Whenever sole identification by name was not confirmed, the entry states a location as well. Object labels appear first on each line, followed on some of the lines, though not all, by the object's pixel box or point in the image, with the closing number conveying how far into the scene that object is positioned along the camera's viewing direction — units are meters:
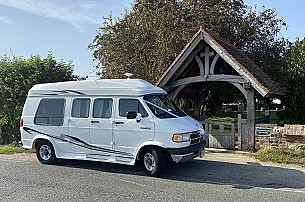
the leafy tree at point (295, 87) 12.12
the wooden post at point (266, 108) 12.38
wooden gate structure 10.35
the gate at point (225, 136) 10.90
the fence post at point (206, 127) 11.89
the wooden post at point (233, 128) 11.26
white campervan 7.48
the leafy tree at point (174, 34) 16.36
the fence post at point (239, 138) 10.91
